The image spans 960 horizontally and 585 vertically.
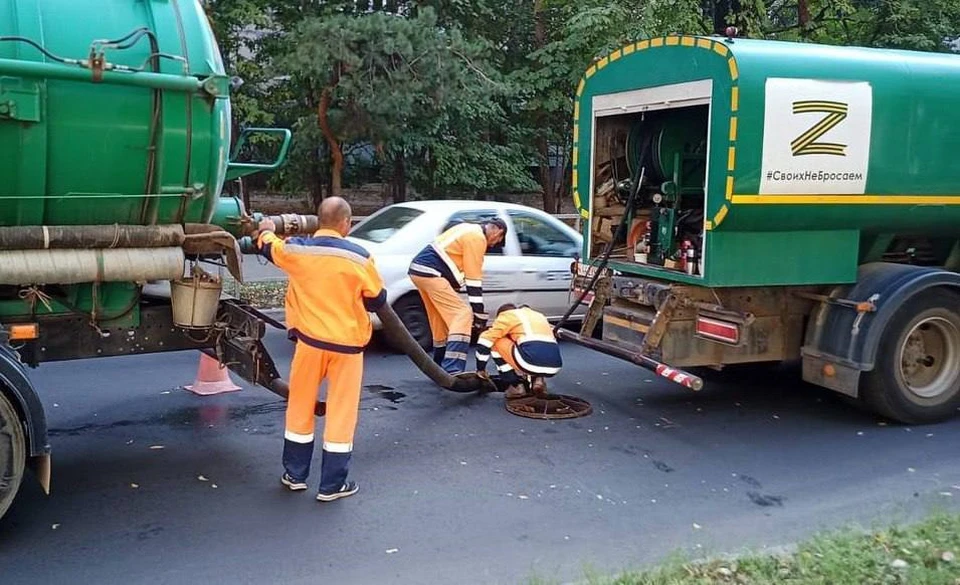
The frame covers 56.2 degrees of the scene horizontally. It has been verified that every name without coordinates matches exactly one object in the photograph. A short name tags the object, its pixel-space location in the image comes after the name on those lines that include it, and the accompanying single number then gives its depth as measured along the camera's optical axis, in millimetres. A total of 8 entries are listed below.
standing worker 4840
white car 8406
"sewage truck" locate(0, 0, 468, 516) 4293
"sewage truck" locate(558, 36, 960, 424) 6000
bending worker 7470
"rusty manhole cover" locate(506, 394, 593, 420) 6711
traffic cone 7160
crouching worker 6703
